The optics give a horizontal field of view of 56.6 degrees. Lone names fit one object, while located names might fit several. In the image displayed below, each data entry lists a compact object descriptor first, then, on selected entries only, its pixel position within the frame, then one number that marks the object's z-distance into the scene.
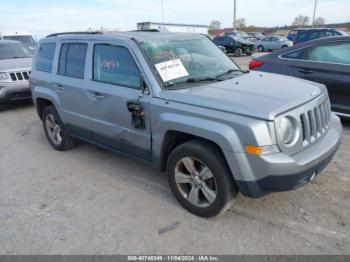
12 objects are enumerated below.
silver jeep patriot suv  2.67
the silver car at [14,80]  7.74
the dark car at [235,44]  22.69
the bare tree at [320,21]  89.27
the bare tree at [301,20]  96.76
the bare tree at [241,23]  90.47
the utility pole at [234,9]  37.81
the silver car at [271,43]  25.11
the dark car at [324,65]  5.07
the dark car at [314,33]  17.20
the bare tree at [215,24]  95.39
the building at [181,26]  22.16
